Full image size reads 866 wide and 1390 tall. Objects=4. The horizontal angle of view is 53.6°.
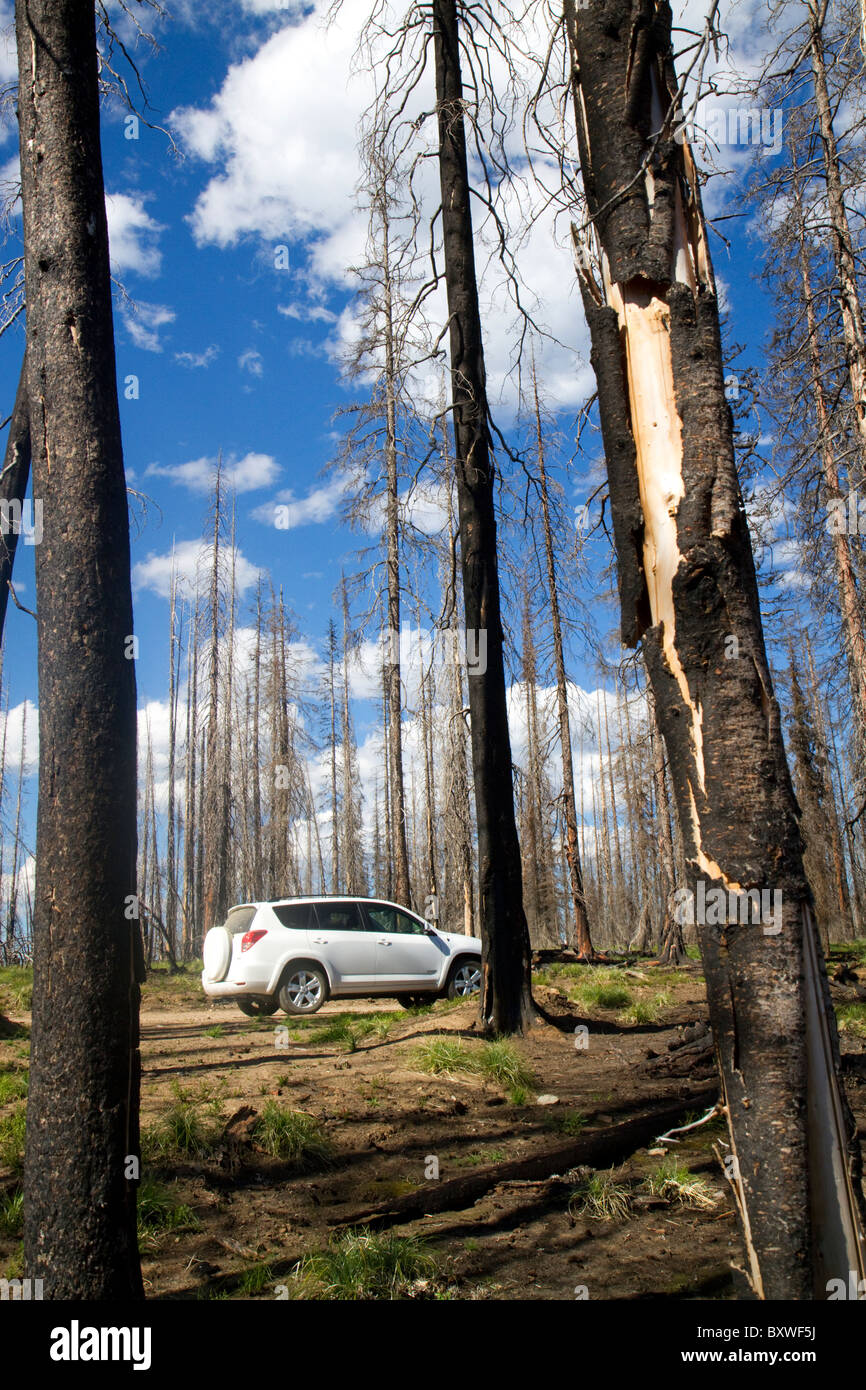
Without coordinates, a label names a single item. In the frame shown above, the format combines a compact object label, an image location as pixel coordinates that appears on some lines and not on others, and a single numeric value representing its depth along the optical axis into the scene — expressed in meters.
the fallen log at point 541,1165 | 4.48
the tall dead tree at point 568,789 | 19.22
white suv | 11.72
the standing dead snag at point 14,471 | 9.58
